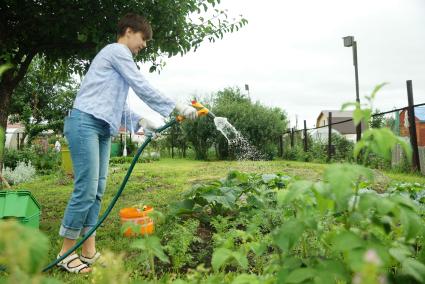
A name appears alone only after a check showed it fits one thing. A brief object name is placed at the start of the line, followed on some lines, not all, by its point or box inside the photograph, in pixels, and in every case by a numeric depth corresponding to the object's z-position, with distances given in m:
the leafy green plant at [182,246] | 2.67
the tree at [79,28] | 4.92
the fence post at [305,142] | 15.30
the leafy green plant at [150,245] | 1.49
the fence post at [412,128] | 8.20
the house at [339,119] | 47.45
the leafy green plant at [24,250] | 0.76
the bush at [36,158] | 12.09
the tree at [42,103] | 19.47
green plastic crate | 2.87
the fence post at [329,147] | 12.95
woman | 2.76
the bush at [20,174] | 9.40
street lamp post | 11.83
